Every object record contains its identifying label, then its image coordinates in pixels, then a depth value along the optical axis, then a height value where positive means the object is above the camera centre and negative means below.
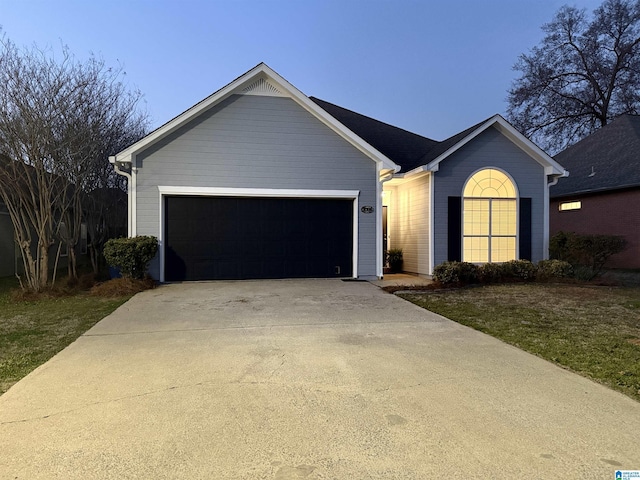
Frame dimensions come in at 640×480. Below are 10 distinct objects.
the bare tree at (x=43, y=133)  8.49 +2.30
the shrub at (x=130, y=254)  9.40 -0.32
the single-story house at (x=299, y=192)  10.40 +1.25
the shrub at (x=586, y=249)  11.20 -0.32
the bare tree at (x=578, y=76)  26.95 +11.07
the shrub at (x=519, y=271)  10.80 -0.85
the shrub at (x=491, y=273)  10.52 -0.88
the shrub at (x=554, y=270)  10.73 -0.83
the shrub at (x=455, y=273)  10.04 -0.85
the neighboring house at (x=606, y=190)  15.50 +1.87
